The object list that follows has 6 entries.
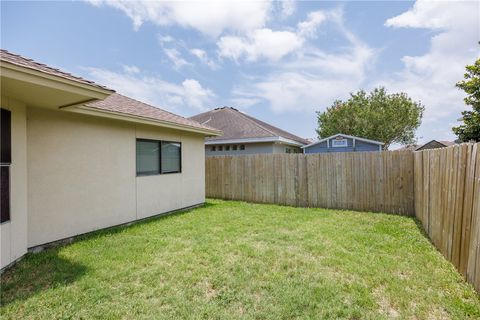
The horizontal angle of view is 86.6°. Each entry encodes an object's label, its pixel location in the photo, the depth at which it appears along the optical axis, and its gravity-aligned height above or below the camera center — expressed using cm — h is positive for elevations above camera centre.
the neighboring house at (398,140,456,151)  2546 +140
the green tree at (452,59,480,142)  1549 +362
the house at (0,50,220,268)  370 +3
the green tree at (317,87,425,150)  2433 +409
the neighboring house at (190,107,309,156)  1404 +108
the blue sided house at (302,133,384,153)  1600 +87
